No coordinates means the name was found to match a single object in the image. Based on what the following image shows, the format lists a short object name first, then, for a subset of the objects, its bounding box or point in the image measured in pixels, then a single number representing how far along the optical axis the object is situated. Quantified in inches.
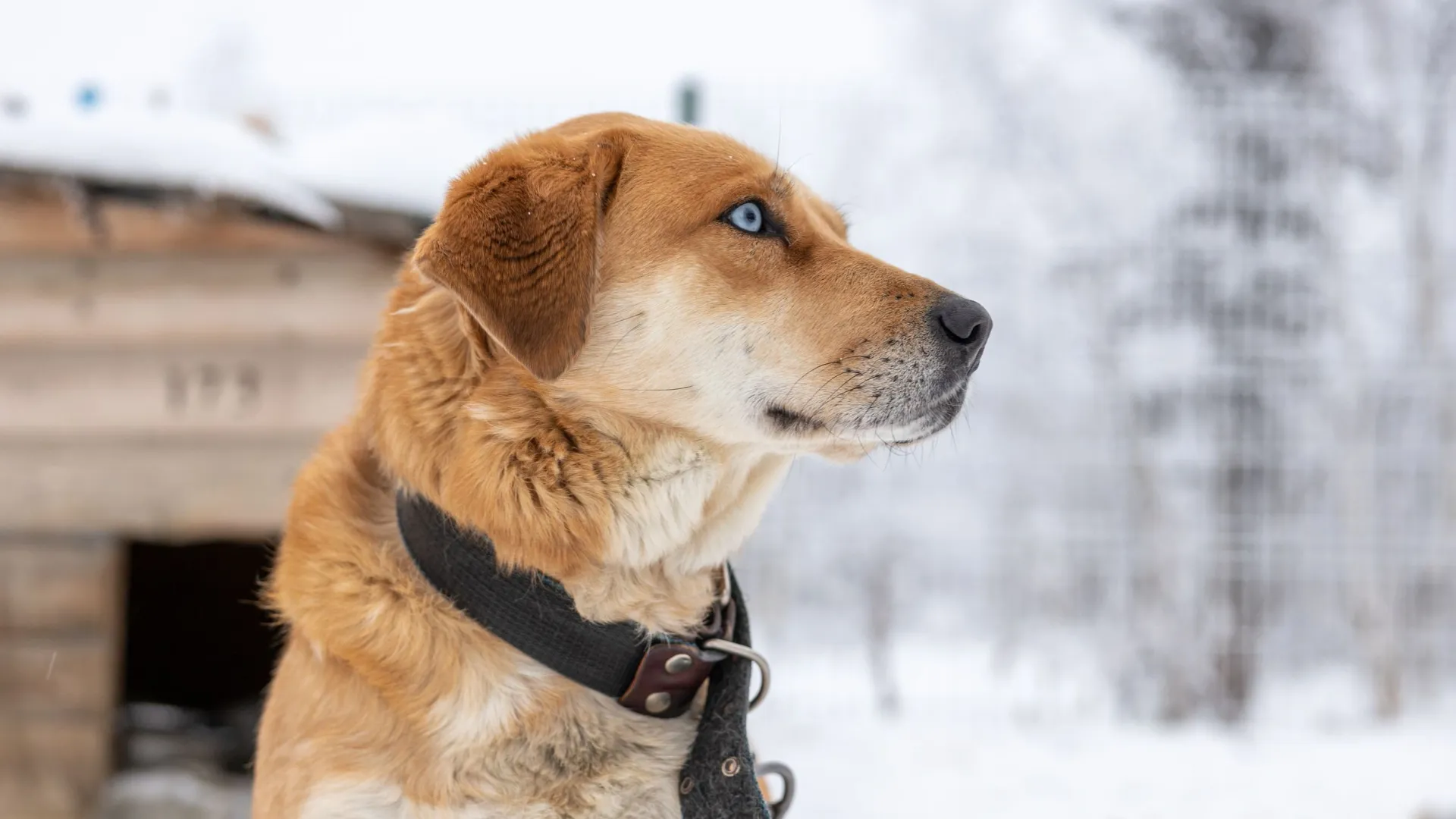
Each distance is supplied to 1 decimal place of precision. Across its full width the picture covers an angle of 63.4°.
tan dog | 64.2
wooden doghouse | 157.8
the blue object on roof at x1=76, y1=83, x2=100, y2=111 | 167.6
